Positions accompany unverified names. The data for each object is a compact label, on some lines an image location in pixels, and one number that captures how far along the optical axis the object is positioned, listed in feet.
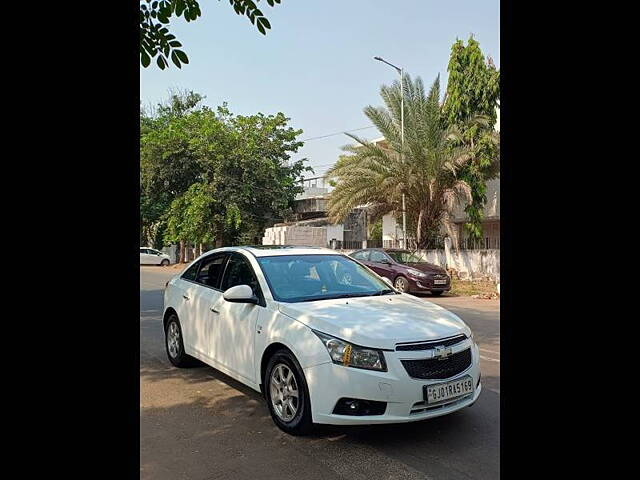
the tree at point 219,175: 95.55
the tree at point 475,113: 61.00
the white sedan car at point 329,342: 12.40
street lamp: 62.69
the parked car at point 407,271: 49.01
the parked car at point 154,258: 116.37
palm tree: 60.95
